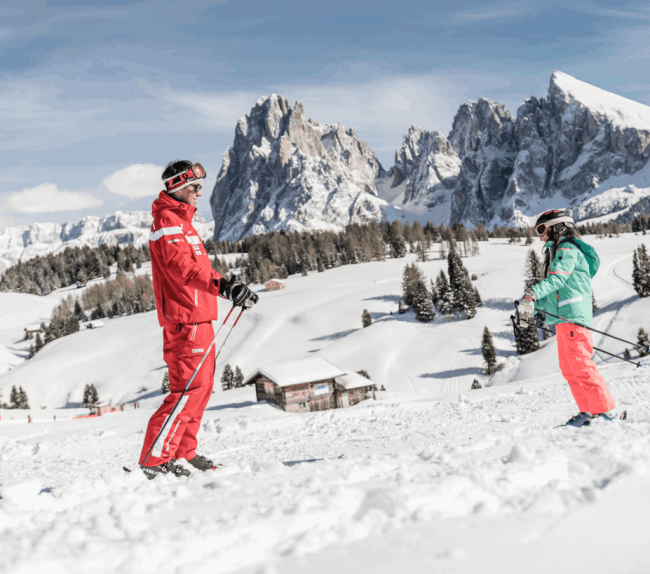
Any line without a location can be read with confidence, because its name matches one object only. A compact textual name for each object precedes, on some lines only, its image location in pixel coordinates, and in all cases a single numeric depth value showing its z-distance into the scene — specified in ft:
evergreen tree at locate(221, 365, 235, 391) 169.17
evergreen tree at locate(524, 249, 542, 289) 222.07
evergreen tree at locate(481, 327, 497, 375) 152.29
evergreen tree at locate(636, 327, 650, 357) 130.10
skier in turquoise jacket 16.49
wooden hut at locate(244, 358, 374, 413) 97.55
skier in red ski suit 14.20
